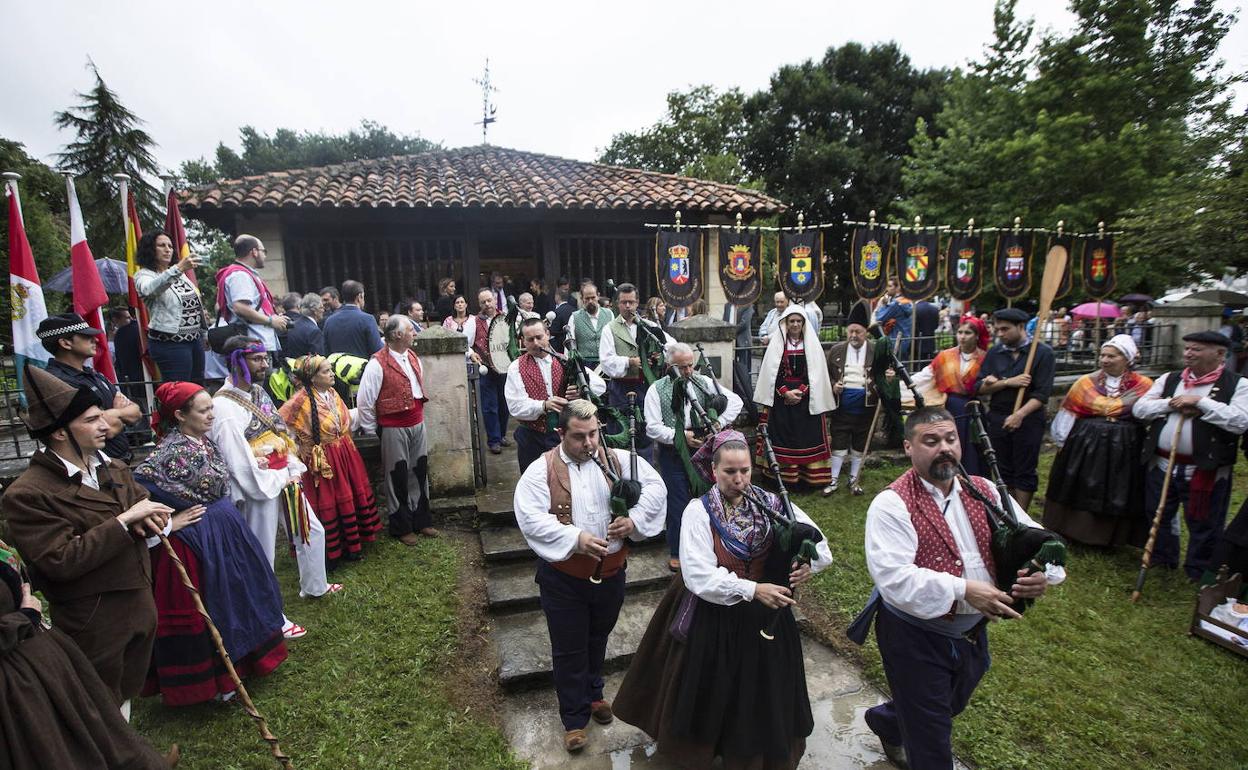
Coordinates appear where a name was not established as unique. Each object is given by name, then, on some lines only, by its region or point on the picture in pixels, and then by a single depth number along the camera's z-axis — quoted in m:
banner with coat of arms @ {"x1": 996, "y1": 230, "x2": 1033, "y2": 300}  9.77
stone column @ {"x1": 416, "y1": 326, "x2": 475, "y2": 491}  6.03
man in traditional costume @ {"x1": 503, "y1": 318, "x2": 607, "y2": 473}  5.07
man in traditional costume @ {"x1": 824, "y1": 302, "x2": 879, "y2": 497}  7.07
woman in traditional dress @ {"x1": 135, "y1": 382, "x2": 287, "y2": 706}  3.46
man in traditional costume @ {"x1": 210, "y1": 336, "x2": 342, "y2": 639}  3.97
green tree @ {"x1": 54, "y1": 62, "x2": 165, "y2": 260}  25.23
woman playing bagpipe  2.93
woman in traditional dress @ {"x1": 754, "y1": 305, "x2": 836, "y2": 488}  6.70
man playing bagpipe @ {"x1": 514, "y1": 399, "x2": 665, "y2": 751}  3.25
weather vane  17.14
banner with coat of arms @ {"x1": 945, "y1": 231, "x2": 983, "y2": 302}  9.63
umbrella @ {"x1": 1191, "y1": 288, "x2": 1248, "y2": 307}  9.95
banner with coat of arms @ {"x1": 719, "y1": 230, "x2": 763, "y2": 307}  8.47
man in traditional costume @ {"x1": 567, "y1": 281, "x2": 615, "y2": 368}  6.72
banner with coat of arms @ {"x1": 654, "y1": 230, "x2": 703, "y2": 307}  8.30
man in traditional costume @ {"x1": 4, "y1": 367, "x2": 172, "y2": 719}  2.58
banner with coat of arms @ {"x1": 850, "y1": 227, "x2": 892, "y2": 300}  8.88
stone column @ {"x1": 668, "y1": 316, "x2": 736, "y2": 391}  6.98
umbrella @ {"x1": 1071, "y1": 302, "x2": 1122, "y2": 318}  12.87
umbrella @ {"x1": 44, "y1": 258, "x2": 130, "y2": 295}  8.33
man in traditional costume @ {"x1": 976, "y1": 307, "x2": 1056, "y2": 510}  5.74
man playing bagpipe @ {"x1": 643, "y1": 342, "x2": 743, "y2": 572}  4.80
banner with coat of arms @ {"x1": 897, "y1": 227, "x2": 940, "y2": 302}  9.04
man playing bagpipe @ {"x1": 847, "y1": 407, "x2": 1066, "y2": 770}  2.72
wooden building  9.62
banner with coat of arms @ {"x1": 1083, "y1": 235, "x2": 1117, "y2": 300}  10.75
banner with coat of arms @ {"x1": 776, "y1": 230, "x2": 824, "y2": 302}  8.49
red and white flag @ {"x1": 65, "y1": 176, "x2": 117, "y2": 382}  4.95
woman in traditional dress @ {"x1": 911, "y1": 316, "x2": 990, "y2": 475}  6.06
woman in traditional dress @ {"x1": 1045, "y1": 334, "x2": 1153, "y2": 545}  5.54
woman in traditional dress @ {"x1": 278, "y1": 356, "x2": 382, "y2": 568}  4.80
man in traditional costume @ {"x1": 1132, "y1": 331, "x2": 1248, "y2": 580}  4.78
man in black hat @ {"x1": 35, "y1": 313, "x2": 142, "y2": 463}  3.72
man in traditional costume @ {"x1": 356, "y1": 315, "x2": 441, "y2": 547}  5.38
